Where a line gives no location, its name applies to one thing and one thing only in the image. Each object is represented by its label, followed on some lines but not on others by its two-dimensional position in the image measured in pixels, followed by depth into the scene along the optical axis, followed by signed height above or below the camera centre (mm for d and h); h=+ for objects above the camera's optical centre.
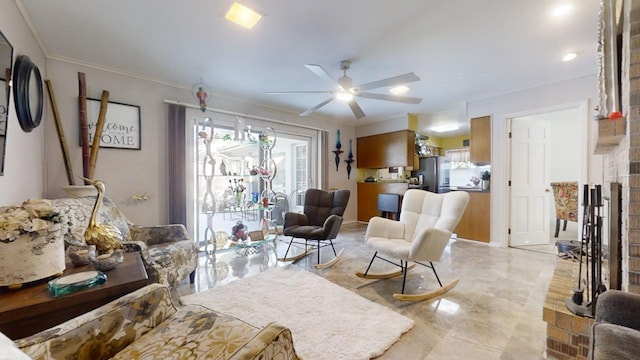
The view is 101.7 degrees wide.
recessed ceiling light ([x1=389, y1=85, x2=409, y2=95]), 3557 +1233
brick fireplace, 1221 +142
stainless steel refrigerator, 6004 +52
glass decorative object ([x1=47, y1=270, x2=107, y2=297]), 1005 -423
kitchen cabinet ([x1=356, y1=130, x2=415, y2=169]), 5227 +586
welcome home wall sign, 2936 +641
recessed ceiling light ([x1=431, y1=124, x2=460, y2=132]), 5991 +1167
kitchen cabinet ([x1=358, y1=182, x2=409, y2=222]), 5414 -375
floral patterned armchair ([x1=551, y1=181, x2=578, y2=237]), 4039 -369
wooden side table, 909 -476
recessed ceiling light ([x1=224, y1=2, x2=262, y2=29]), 1685 +1085
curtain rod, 3470 +1009
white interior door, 3980 -67
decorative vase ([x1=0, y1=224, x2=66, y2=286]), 979 -306
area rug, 1645 -1048
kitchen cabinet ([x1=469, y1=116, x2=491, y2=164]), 4094 +591
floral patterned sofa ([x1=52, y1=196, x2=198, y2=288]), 1873 -565
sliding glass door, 3332 +0
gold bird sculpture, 1332 -292
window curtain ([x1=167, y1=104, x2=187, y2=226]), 3414 +136
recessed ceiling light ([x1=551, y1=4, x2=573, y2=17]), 1957 +1278
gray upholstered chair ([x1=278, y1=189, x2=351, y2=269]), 3096 -546
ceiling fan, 2357 +897
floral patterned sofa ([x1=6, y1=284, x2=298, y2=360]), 787 -550
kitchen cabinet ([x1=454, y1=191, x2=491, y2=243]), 4094 -688
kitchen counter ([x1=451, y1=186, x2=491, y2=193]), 4177 -207
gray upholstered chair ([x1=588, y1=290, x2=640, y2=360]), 804 -528
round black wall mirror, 1858 +677
